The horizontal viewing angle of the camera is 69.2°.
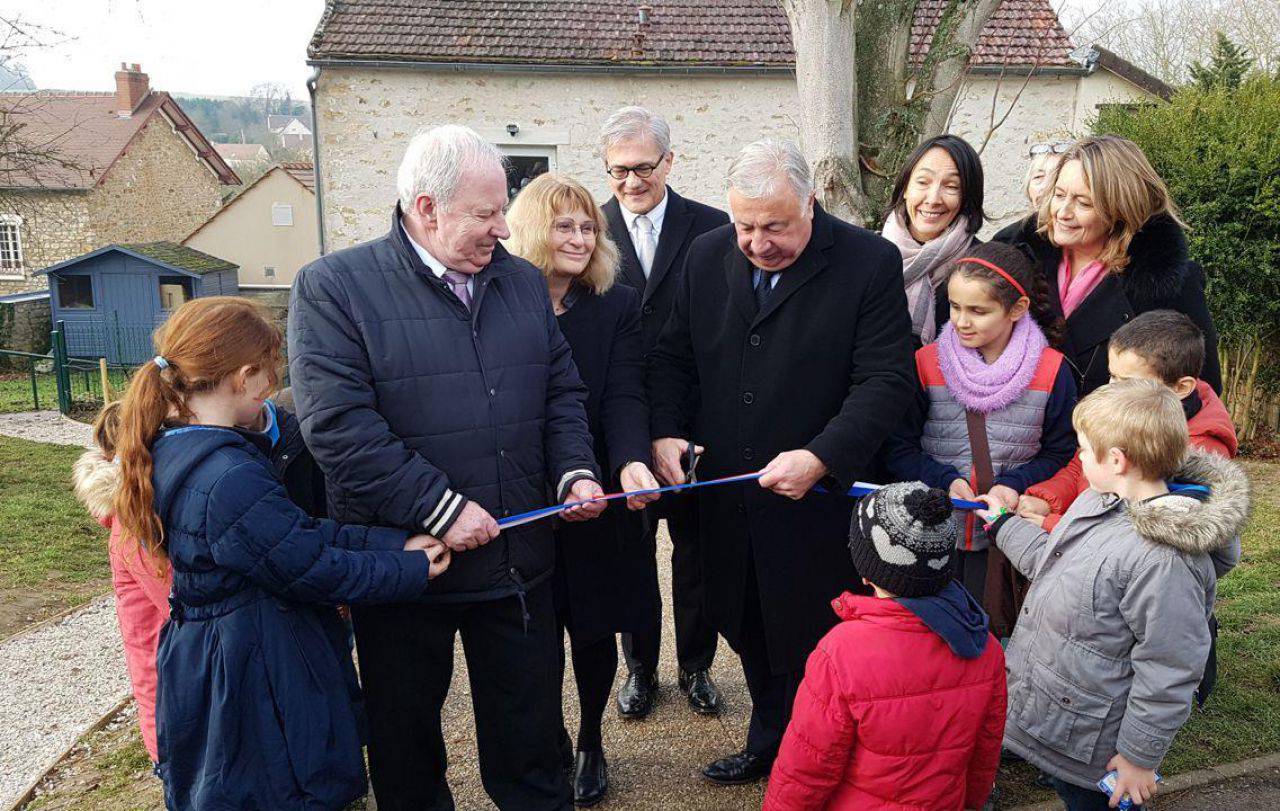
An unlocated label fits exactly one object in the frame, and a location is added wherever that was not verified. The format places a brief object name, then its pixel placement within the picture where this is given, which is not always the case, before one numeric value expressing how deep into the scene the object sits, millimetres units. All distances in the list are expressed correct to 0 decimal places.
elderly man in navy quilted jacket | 2561
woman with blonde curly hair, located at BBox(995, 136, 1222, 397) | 3201
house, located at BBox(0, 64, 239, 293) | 31141
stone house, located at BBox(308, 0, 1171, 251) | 14945
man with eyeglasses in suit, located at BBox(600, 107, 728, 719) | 4008
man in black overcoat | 3014
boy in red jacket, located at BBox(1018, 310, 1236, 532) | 2934
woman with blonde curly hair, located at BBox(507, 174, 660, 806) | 3264
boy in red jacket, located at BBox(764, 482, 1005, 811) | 2166
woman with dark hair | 3564
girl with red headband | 3109
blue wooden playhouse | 22172
